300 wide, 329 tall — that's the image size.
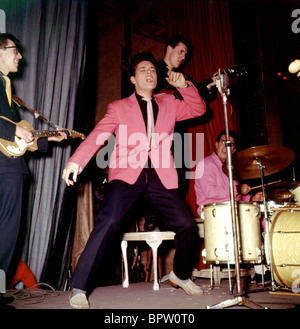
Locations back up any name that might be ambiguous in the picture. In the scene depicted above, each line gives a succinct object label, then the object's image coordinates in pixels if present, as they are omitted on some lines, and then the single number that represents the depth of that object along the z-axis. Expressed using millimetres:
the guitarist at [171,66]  3982
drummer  3908
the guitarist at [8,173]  2449
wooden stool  3416
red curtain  4547
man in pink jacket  2195
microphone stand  1919
